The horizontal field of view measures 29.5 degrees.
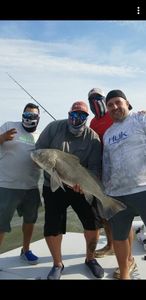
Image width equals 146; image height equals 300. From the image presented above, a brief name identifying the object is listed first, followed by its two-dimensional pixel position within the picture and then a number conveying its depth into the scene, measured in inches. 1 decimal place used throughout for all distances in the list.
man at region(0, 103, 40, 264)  145.2
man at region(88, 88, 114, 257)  149.1
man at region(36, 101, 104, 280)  136.7
